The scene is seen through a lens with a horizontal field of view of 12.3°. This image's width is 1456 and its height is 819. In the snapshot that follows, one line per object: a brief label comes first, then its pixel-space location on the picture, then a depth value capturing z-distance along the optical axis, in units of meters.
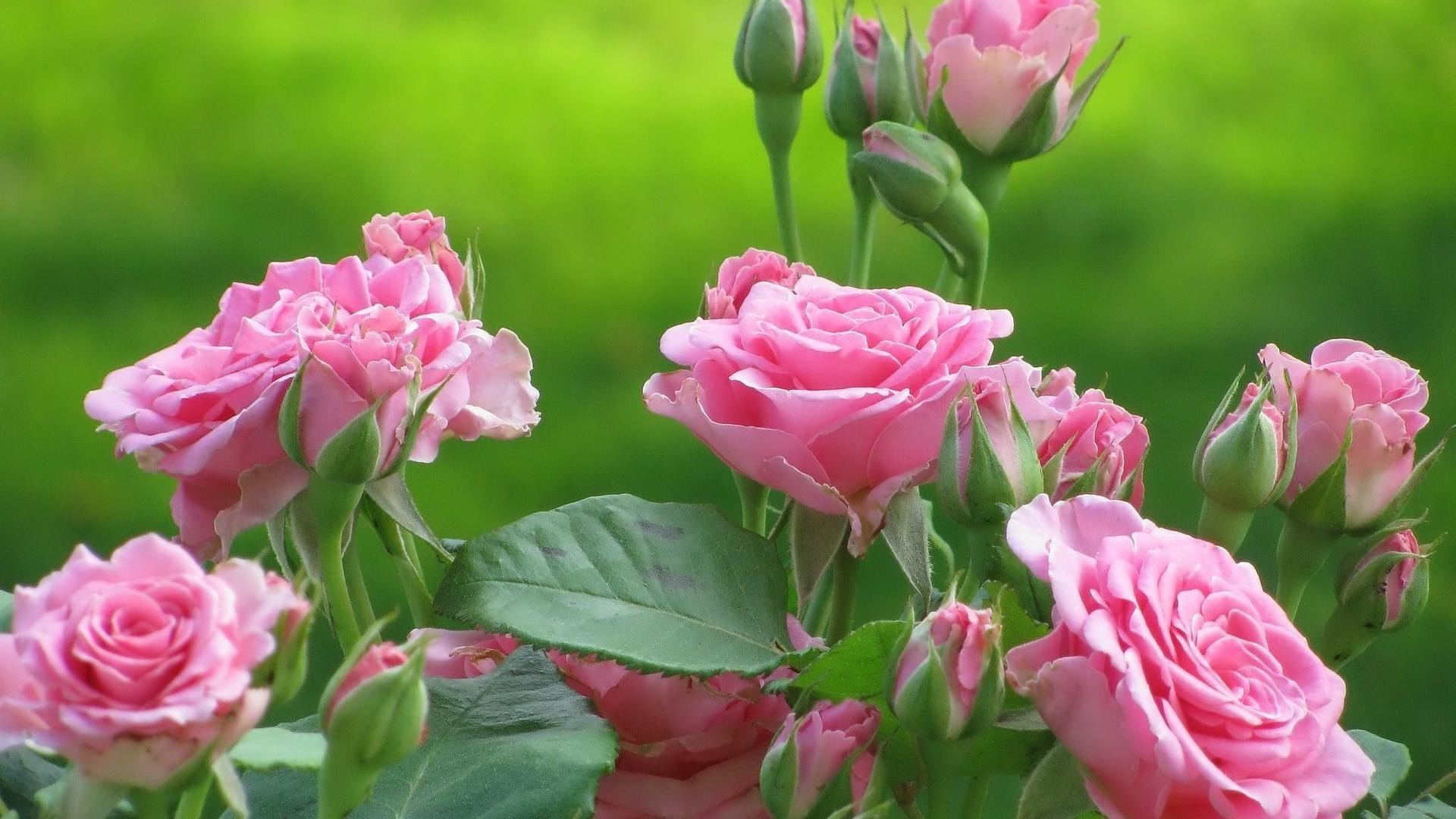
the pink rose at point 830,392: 1.39
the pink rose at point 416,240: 1.45
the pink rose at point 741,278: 1.44
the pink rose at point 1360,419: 1.43
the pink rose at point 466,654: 1.41
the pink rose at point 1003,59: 1.51
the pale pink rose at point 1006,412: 1.37
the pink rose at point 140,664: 1.26
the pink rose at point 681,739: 1.39
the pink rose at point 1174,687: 1.32
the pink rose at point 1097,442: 1.40
